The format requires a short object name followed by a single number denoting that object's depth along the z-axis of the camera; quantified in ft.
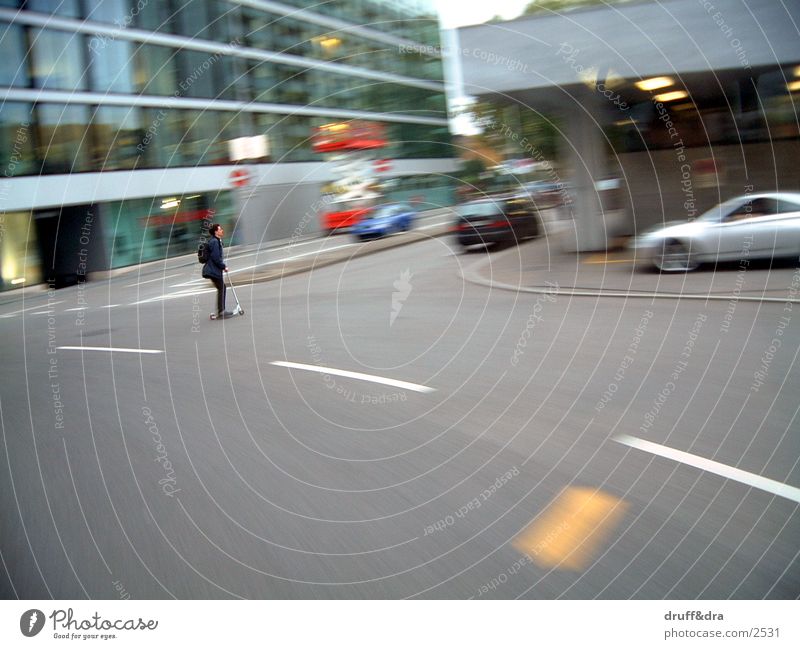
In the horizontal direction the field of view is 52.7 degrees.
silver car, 33.24
